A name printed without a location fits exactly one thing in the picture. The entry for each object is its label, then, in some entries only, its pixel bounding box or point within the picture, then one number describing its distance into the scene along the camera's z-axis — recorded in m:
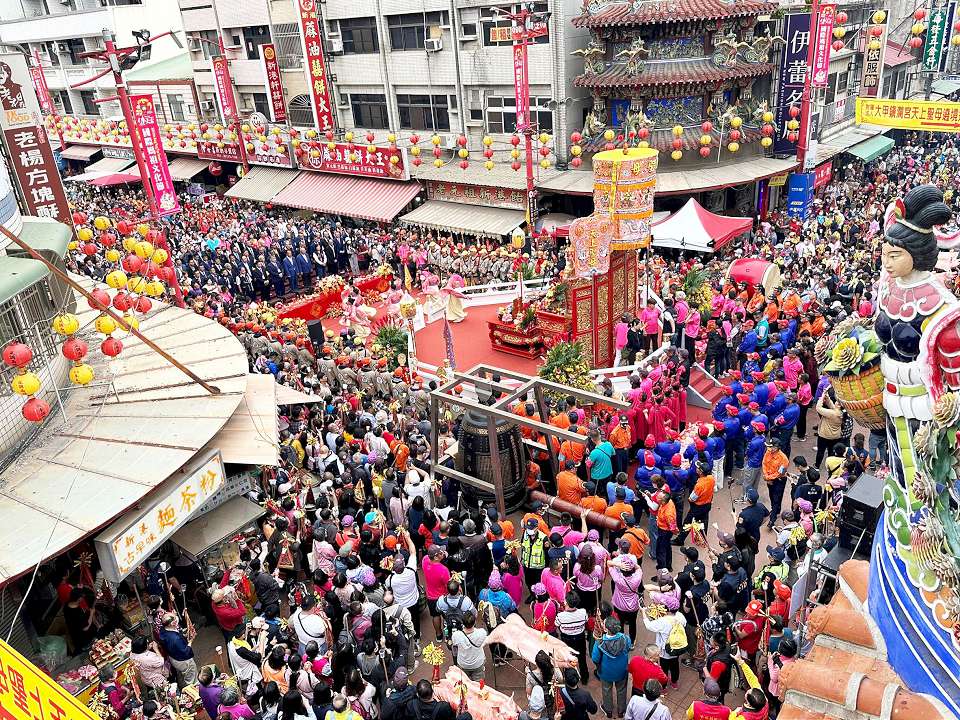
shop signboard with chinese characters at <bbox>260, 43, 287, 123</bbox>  29.91
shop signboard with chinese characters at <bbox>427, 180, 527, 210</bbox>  24.80
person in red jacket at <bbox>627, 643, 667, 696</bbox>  7.35
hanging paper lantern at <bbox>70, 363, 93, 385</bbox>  8.37
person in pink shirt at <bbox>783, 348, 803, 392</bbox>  12.15
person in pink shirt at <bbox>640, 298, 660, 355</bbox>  15.20
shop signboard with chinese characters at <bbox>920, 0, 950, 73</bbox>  23.75
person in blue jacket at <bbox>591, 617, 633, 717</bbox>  7.36
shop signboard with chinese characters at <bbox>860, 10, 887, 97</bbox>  27.92
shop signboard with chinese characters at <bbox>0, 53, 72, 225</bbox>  13.41
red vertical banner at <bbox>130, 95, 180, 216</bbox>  16.81
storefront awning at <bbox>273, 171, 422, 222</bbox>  27.00
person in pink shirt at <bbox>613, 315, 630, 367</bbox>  15.06
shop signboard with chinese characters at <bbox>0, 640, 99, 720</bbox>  4.36
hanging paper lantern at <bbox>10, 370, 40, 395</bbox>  7.97
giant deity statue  4.93
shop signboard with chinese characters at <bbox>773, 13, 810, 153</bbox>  22.21
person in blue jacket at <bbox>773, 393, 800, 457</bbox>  11.09
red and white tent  20.47
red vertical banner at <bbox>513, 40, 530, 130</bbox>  21.22
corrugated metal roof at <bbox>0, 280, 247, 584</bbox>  8.02
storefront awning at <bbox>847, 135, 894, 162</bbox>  28.85
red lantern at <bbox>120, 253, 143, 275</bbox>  10.53
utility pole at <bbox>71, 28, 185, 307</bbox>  13.99
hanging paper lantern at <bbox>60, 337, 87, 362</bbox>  8.56
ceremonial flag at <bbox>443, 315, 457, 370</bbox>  15.80
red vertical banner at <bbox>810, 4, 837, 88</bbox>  21.56
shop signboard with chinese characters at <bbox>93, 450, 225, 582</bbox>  8.09
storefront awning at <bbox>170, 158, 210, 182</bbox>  34.84
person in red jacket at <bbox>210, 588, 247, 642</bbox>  9.21
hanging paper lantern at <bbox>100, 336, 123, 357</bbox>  9.11
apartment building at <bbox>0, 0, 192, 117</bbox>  38.31
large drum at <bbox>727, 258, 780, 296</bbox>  16.75
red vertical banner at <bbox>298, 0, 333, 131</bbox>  27.34
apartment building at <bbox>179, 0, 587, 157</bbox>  24.25
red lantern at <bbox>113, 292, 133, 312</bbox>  10.09
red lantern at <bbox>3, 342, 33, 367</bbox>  7.97
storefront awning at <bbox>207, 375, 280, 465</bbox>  10.20
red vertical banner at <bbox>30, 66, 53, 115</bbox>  32.97
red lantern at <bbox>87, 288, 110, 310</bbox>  9.60
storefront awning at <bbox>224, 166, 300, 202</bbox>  30.84
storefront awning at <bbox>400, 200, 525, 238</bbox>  24.33
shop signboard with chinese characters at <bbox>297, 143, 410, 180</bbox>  26.98
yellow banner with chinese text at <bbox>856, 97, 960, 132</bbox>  16.88
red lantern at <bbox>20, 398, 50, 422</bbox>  8.26
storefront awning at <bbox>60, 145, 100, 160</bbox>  41.78
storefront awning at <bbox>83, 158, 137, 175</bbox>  38.56
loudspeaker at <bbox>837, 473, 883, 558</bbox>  7.32
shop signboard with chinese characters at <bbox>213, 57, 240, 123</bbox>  32.38
